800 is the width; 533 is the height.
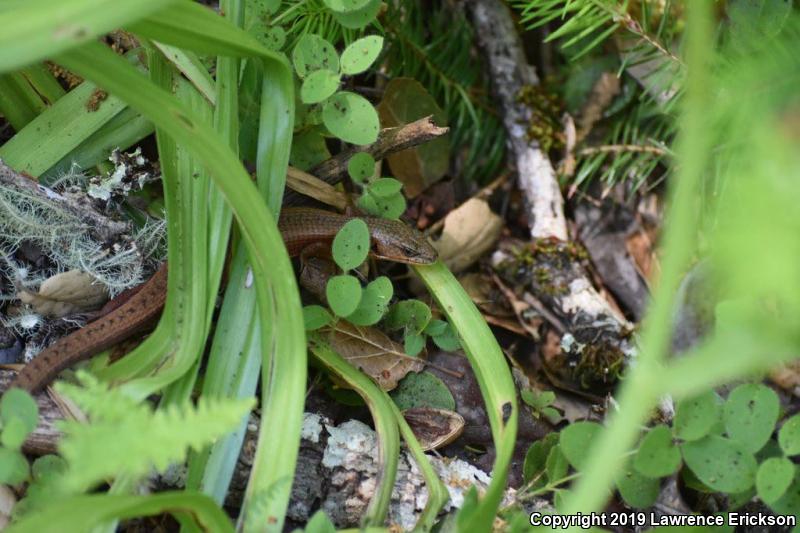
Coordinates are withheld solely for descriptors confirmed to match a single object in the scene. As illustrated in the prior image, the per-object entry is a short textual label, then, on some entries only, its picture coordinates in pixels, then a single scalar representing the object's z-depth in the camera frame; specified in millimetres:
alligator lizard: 1852
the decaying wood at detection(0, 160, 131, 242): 2027
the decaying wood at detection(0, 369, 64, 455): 1700
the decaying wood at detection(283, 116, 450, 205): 2227
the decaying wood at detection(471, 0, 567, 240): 2796
